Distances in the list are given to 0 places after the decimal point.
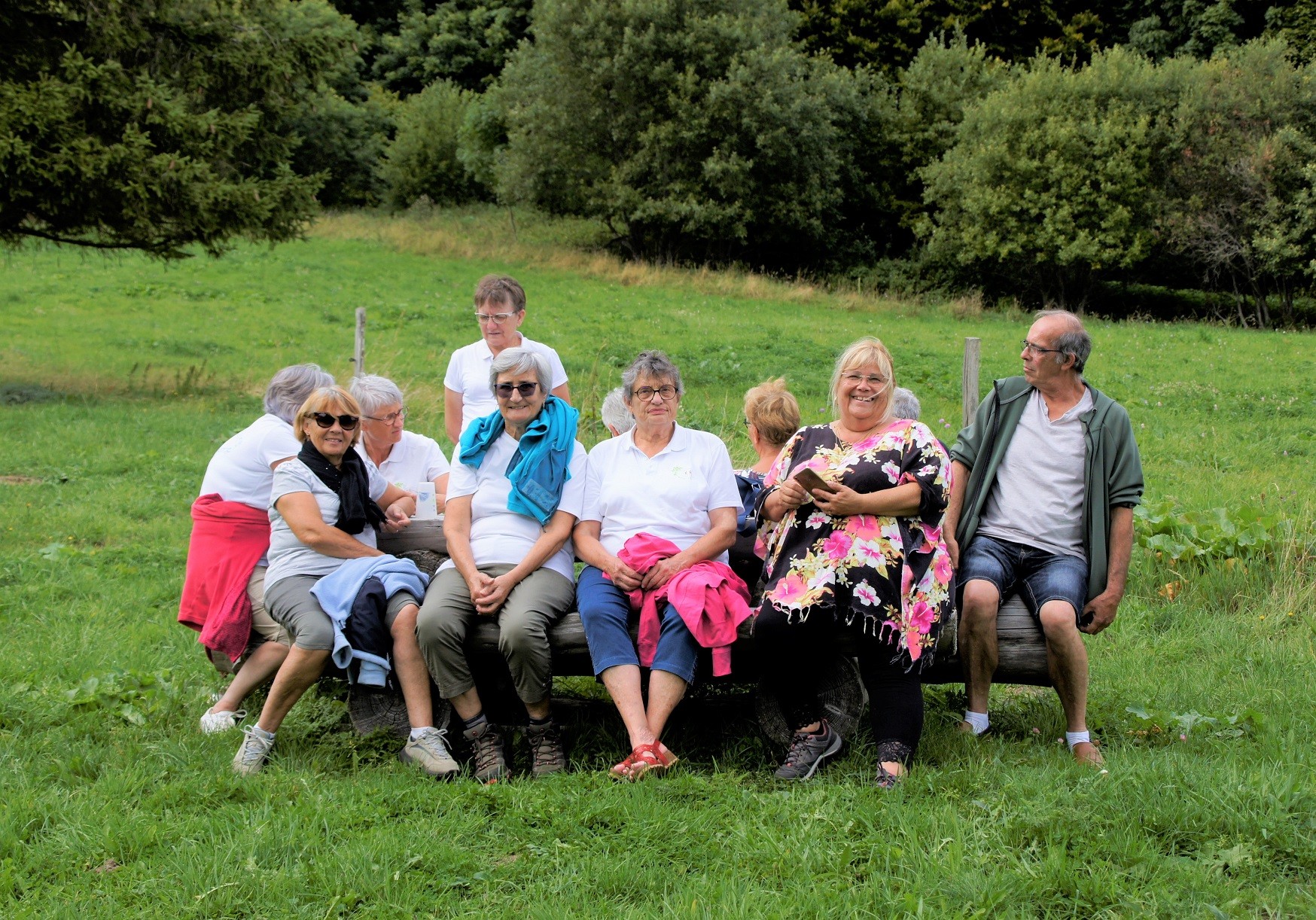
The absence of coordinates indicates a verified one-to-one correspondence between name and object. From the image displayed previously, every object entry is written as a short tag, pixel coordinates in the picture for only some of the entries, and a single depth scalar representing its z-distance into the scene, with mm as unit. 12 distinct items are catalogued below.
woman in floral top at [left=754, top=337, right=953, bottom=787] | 4242
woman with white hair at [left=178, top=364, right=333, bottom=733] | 4797
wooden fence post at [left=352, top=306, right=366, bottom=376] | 11116
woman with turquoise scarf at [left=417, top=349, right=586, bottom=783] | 4445
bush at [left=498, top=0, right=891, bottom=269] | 28656
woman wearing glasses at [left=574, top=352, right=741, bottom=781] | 4430
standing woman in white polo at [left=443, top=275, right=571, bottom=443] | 5855
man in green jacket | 4512
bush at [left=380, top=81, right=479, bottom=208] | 39656
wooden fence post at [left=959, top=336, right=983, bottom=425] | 7770
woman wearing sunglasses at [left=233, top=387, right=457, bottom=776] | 4414
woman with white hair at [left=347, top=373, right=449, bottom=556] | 5402
